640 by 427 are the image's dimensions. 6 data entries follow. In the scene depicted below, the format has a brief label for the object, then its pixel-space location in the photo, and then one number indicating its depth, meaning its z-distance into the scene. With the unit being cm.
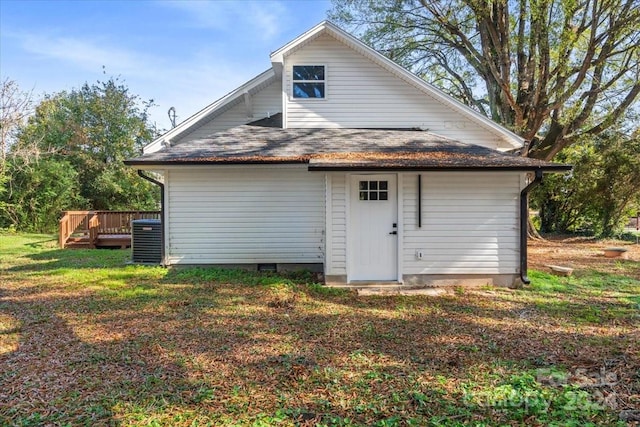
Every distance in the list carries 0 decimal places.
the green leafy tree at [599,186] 1458
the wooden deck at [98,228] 1309
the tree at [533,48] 1169
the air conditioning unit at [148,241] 912
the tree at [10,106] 1400
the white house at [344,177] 704
